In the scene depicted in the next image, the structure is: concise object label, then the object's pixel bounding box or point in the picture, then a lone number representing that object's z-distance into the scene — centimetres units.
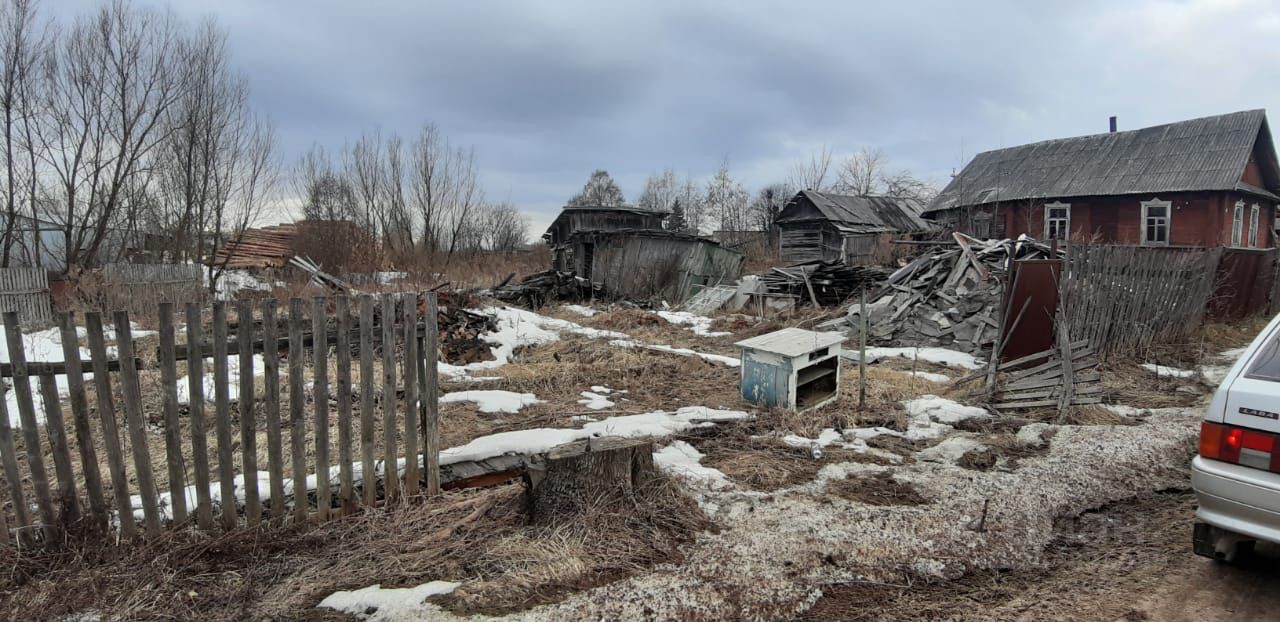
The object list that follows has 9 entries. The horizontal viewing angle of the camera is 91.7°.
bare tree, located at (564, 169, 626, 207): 5938
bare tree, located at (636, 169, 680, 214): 5441
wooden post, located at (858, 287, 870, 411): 658
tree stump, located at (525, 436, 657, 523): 360
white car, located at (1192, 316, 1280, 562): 273
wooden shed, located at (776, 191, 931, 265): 2880
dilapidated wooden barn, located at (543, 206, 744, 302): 2264
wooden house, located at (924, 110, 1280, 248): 2264
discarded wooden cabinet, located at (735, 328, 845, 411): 661
